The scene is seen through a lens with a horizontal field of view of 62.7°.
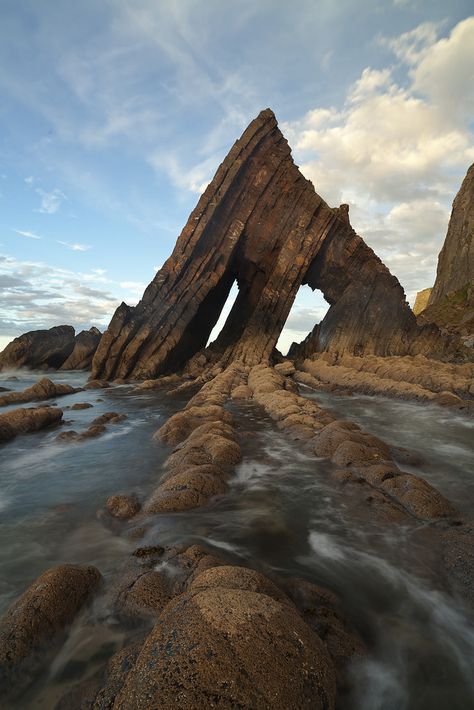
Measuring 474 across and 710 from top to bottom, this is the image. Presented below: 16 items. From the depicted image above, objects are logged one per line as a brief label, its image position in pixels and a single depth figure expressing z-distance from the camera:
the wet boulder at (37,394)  17.59
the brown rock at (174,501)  5.61
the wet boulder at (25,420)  10.97
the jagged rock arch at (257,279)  27.36
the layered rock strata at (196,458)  5.82
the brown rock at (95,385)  23.77
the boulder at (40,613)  2.94
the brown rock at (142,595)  3.41
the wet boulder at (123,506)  5.67
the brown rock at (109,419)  12.94
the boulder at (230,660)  2.07
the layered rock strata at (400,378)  16.61
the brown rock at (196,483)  6.03
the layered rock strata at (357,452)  5.44
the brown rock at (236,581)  3.12
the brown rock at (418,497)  5.28
